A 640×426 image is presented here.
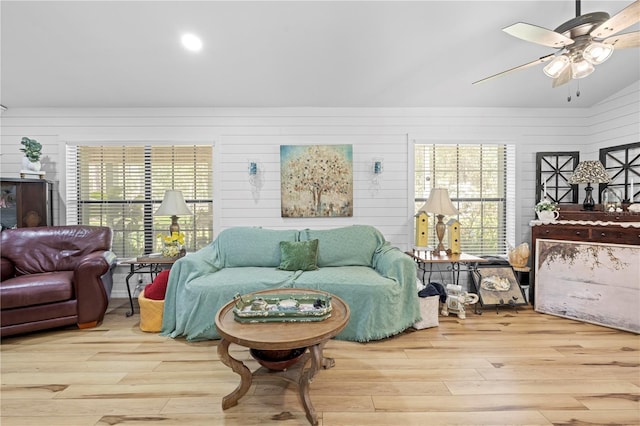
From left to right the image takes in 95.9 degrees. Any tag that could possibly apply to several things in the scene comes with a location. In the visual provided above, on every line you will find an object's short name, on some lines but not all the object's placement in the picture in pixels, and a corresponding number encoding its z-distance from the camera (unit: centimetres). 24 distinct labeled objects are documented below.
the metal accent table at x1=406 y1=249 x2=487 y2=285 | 314
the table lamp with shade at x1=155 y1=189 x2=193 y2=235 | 324
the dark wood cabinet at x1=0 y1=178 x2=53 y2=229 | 323
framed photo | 326
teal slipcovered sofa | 257
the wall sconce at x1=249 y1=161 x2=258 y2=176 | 367
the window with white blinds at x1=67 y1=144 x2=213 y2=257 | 378
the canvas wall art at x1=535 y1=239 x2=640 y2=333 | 274
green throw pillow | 304
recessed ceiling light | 266
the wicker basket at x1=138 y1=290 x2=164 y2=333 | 277
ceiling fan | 174
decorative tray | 179
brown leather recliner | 256
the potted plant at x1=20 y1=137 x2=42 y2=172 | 336
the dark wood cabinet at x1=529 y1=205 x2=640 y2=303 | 278
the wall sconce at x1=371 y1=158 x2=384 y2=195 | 371
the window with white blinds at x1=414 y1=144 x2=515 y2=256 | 388
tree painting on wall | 371
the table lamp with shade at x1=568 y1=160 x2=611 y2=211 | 299
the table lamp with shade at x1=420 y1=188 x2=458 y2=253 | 326
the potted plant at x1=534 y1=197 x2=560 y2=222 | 320
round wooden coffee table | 156
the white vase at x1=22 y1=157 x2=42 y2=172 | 336
